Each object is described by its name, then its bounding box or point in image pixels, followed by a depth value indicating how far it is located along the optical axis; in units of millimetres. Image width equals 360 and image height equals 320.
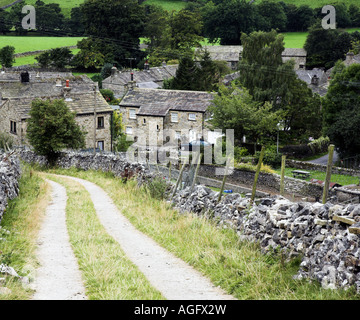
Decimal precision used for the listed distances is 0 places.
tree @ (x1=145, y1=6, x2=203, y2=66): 103625
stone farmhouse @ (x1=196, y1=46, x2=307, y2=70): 100188
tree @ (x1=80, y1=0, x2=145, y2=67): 104812
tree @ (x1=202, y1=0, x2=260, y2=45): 123562
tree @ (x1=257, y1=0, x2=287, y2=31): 130875
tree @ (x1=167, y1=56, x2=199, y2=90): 71625
